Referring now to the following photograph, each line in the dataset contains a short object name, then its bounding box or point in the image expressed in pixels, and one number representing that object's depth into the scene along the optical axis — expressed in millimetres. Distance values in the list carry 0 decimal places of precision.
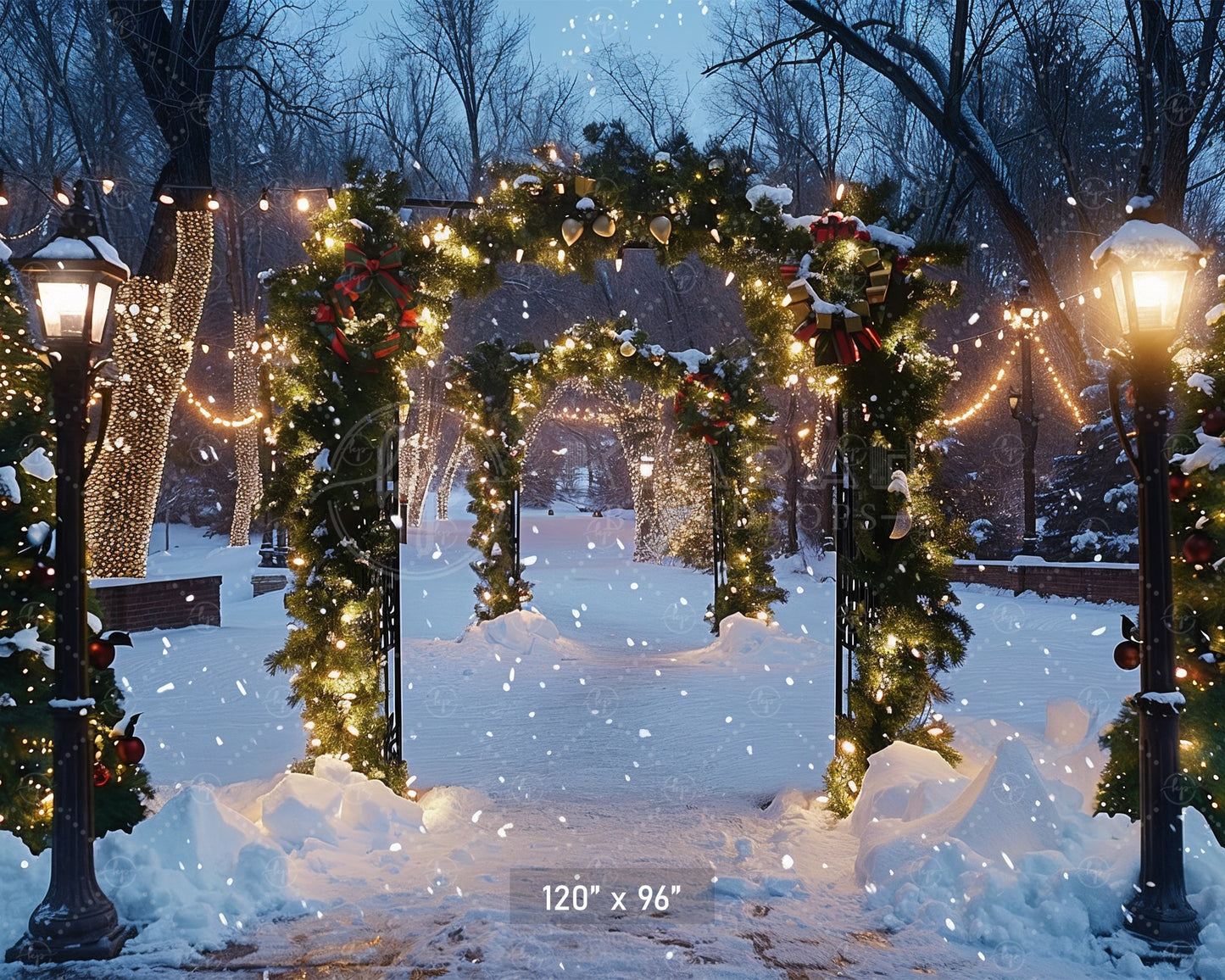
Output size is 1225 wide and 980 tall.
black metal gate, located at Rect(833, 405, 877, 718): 6785
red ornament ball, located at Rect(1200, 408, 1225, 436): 5047
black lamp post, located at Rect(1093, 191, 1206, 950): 4254
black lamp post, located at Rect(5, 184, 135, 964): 4121
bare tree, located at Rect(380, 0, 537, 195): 31234
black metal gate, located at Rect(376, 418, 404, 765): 6789
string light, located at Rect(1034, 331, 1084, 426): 18297
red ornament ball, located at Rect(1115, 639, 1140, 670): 4543
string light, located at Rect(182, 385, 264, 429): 18344
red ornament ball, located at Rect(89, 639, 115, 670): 4785
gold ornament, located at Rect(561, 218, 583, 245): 7270
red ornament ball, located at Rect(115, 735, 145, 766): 4785
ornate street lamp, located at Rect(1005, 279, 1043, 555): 17841
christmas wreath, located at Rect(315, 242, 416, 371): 6488
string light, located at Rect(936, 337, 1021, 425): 18488
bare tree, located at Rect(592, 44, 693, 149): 27141
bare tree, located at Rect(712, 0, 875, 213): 21855
